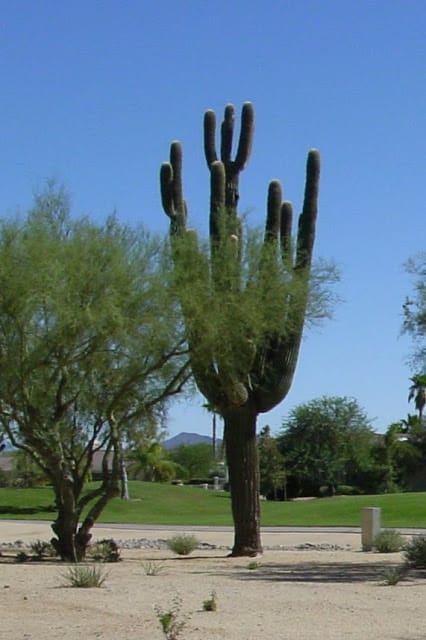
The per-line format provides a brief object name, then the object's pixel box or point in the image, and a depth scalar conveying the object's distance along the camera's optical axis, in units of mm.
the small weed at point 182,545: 31000
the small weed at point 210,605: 15273
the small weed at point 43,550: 28288
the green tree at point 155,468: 71688
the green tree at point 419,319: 23797
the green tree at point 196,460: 101000
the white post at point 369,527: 34131
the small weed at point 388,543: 31734
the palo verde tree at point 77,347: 25531
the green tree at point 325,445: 77625
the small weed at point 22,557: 26988
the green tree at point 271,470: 73250
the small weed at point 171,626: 12226
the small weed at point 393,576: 19281
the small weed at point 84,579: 18000
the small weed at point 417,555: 23231
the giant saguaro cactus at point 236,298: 27781
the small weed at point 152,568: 22352
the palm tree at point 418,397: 99688
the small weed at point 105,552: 27203
